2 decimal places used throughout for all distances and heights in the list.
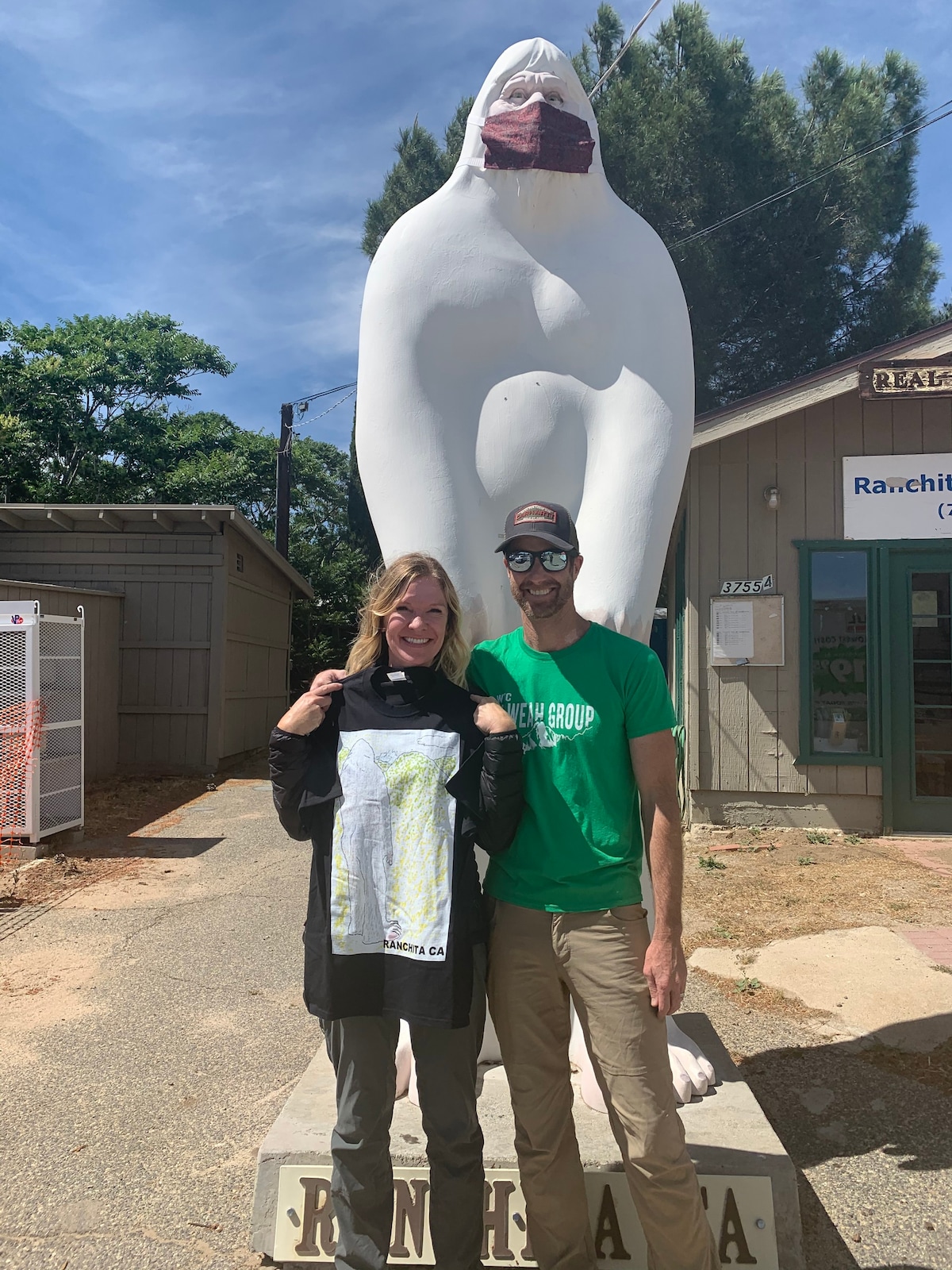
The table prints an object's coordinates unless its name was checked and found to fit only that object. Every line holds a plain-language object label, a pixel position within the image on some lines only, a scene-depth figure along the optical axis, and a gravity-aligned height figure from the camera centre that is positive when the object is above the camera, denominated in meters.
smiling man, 1.51 -0.40
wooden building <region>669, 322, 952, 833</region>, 6.31 +0.36
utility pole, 13.88 +2.86
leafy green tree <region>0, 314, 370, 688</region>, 15.74 +4.36
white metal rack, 5.52 -0.23
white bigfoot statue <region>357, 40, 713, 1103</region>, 2.02 +0.69
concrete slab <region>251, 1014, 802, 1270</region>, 1.80 -1.00
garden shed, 9.20 +0.59
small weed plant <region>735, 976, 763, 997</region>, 3.54 -1.29
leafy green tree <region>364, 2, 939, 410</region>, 14.40 +7.63
